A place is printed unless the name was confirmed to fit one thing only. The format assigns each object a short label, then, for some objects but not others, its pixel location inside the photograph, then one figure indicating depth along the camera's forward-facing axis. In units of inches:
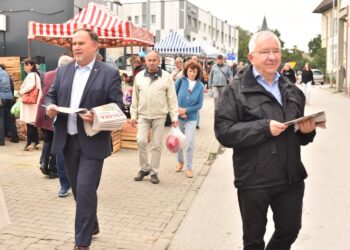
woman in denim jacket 305.4
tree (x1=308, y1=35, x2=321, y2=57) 3494.1
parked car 2098.9
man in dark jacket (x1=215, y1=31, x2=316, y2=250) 125.8
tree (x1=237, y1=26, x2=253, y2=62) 4082.7
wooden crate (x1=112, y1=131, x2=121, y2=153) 387.0
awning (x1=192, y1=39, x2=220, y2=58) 1037.3
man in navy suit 170.2
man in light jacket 284.5
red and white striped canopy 426.6
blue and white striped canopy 953.5
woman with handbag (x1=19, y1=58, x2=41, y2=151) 353.7
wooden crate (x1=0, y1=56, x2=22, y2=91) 466.3
